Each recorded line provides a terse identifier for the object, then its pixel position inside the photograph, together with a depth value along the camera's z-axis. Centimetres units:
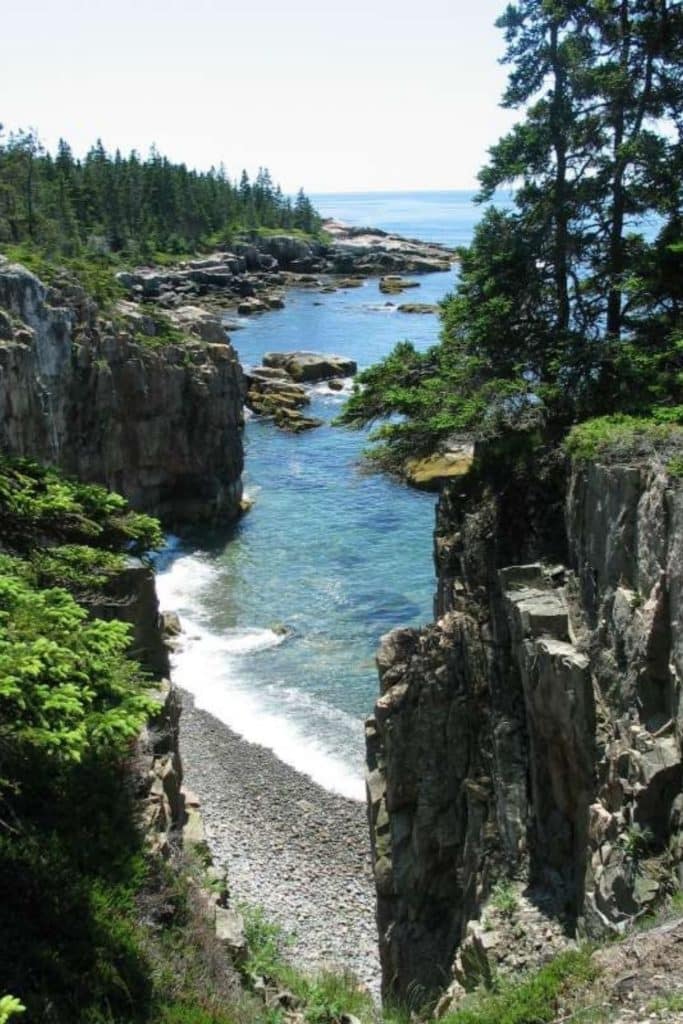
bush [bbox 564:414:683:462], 1762
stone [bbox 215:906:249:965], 1600
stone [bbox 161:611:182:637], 3897
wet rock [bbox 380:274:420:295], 13025
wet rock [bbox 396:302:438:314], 11081
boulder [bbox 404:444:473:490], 5540
